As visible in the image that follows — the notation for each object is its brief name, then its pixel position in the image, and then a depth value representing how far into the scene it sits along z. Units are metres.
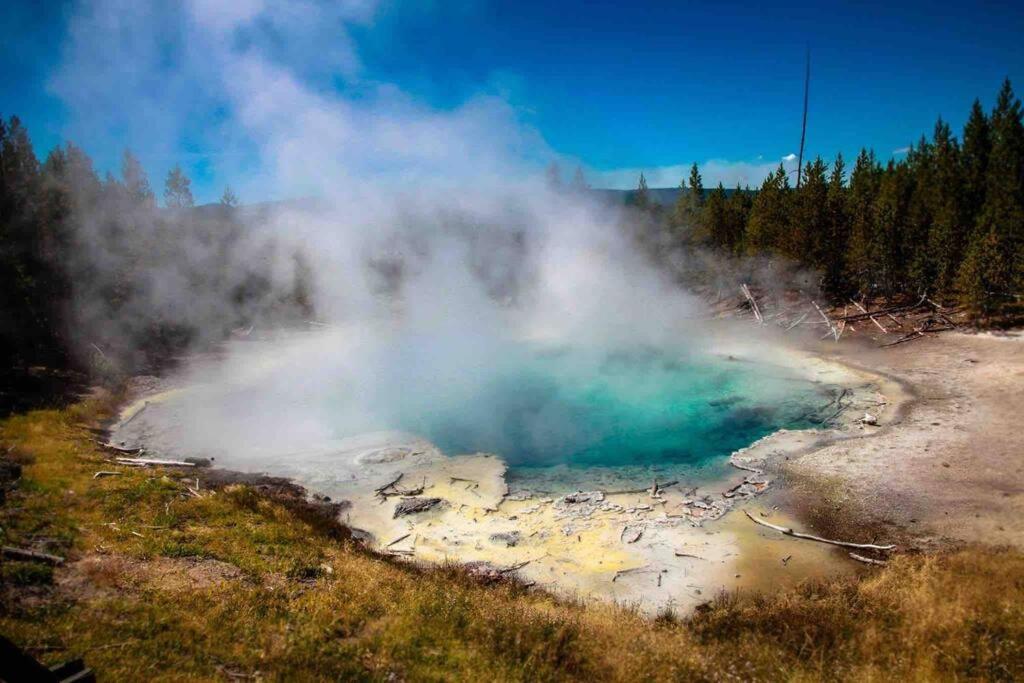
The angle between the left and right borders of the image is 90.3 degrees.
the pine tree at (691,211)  44.78
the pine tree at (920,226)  32.22
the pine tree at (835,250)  36.44
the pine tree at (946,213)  31.41
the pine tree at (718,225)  45.00
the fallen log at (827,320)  31.45
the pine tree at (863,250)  34.25
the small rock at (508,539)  12.34
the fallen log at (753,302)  37.16
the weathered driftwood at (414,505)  13.88
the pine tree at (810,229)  36.88
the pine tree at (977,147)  45.16
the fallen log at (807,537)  11.22
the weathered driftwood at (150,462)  15.47
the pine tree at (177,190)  47.34
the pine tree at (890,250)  34.16
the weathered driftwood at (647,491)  14.55
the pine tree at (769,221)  40.66
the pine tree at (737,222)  44.62
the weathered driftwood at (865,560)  10.62
